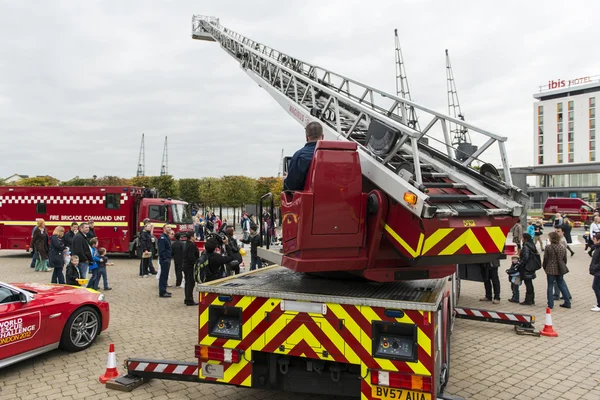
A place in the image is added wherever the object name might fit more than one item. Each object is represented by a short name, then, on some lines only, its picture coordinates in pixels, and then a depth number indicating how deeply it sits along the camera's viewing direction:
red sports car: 5.51
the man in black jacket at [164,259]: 10.46
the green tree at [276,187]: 45.35
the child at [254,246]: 10.13
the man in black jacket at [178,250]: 10.05
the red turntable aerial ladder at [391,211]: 4.02
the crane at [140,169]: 89.00
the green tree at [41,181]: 67.50
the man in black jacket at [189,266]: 9.58
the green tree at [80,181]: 57.69
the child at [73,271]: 8.81
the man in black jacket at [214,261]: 8.30
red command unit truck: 17.30
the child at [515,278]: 9.90
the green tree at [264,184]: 48.37
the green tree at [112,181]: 58.50
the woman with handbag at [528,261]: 9.56
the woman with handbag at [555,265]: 9.26
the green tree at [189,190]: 49.25
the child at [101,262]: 10.44
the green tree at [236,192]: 40.22
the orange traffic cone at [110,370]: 5.41
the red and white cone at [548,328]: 7.53
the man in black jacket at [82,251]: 9.78
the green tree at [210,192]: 41.71
